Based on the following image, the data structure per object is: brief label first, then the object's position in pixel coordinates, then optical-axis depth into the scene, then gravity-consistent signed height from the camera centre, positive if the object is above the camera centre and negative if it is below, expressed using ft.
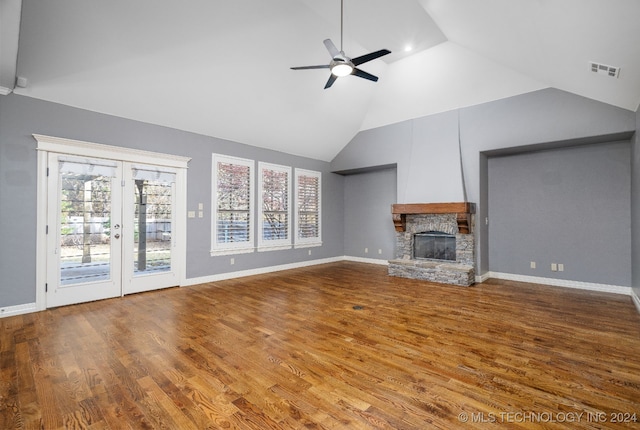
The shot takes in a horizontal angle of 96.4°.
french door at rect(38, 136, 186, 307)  13.17 -0.36
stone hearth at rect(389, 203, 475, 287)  17.81 -1.31
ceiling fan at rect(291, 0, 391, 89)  11.17 +6.27
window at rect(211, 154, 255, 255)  18.78 +1.01
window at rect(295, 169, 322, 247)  23.98 +1.00
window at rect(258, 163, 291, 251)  21.26 +0.96
